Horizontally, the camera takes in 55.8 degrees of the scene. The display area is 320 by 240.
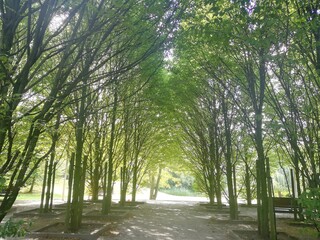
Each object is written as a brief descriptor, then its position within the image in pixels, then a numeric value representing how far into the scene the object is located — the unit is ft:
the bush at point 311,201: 15.07
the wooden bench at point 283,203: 47.65
